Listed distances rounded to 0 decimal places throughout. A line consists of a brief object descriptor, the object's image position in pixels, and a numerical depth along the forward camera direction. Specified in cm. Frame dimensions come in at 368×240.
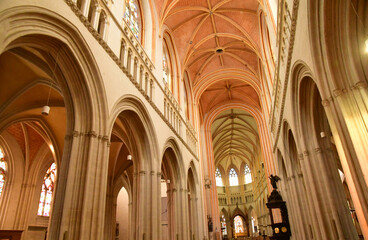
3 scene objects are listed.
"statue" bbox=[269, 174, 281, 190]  1625
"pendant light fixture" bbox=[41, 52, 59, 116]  669
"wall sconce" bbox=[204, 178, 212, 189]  2141
